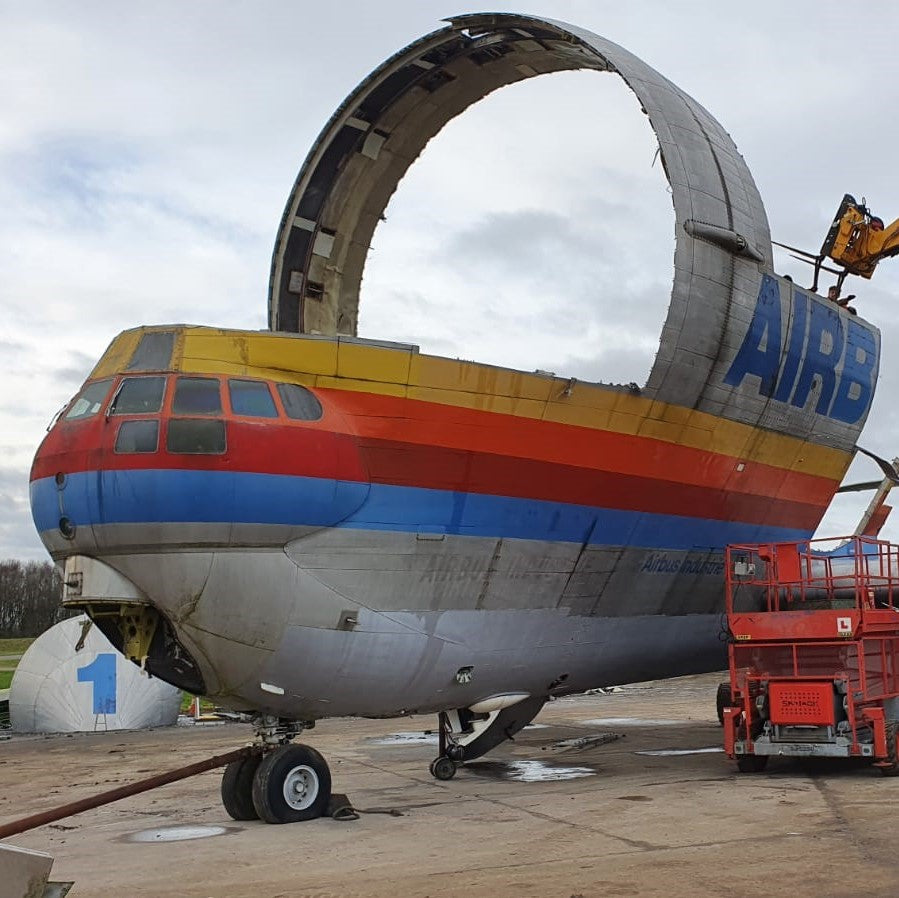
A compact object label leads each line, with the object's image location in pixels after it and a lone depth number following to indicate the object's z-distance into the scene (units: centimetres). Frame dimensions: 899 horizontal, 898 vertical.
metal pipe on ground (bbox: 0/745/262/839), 891
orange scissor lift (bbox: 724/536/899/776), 1355
